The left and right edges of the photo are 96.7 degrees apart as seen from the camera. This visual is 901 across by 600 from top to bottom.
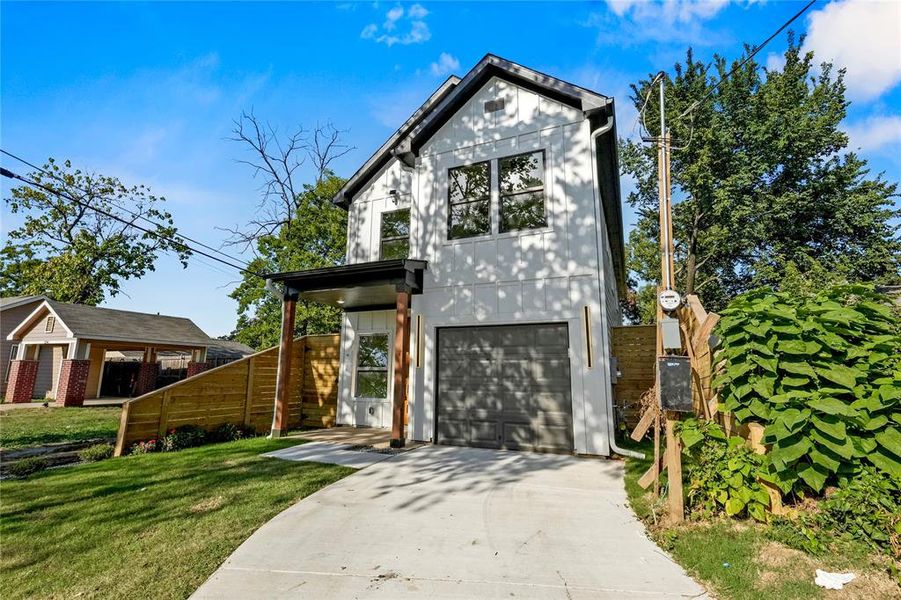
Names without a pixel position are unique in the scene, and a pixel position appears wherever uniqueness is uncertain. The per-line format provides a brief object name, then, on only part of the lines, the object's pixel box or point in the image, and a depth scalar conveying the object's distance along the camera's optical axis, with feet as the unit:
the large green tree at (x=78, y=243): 81.20
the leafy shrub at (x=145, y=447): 23.24
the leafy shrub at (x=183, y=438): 23.99
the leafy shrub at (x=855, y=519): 9.14
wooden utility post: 11.98
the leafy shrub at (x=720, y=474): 11.04
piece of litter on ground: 8.27
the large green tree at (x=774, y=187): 58.44
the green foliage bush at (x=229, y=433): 26.91
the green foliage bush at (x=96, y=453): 22.07
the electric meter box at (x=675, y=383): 12.32
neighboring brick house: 54.90
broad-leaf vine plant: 10.12
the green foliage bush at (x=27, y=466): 19.40
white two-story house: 22.40
